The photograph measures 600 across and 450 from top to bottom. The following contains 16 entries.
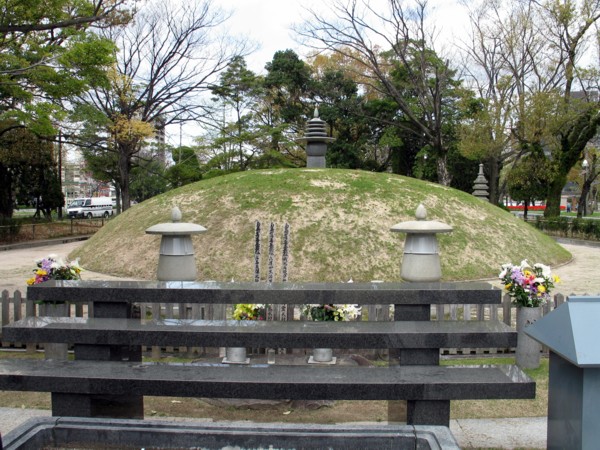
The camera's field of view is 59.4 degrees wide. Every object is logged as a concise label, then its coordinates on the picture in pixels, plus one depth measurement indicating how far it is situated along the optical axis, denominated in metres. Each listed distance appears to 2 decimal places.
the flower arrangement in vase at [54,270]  7.77
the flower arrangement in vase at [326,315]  6.72
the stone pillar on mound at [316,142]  21.36
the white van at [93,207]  53.06
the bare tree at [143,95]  31.72
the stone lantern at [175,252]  9.29
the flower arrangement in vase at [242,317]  6.78
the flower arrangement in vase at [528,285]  7.57
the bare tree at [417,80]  33.38
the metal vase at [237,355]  6.77
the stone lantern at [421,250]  9.45
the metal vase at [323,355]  6.93
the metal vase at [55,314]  7.25
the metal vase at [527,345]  7.45
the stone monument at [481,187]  33.69
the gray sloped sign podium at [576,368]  2.84
